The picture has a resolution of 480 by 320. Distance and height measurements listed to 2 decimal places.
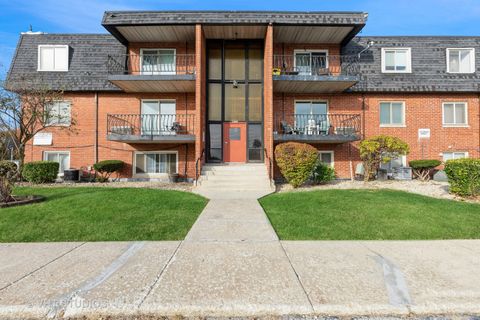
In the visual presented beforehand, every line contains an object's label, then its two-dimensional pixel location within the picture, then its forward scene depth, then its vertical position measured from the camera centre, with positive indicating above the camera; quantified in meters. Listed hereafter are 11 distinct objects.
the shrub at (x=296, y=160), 10.63 +0.15
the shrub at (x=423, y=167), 13.13 -0.14
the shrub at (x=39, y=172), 11.91 -0.42
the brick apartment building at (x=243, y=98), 13.74 +3.53
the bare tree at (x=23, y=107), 8.90 +1.95
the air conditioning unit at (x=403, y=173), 12.98 -0.44
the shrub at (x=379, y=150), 11.27 +0.61
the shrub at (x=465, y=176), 8.59 -0.40
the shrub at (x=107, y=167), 12.86 -0.20
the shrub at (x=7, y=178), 7.66 -0.46
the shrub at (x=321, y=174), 12.46 -0.48
